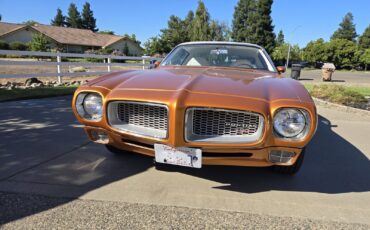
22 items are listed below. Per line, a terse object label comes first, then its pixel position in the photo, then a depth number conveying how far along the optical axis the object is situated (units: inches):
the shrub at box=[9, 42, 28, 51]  1561.1
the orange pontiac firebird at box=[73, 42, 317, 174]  98.7
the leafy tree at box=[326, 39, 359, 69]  2145.7
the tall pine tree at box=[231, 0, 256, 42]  2178.9
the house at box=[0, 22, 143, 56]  1946.4
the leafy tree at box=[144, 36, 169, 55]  2282.4
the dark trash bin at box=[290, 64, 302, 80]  669.3
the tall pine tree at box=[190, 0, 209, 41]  1877.5
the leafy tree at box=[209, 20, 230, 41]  1961.0
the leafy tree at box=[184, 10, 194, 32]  2565.0
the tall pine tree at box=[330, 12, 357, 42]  3410.4
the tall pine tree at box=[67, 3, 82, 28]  3700.5
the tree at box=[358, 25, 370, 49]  3179.6
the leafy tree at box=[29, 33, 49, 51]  1472.7
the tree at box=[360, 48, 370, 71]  2153.1
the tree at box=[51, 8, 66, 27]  3759.8
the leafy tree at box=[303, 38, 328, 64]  2250.2
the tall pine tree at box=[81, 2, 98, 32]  3755.4
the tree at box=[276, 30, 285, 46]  4128.9
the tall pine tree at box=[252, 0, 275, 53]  2103.8
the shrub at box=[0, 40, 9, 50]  1485.5
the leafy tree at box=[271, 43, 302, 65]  2382.9
